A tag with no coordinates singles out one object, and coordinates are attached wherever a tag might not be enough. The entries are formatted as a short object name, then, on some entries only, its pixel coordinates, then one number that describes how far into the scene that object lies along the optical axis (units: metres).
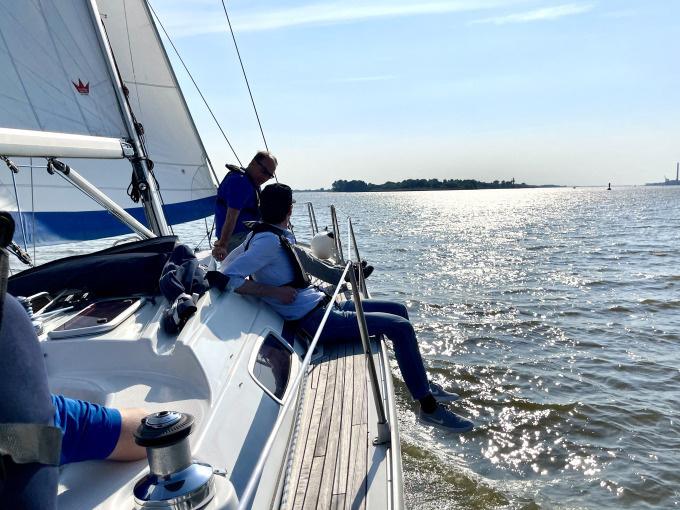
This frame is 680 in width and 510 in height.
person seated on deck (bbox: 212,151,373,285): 5.30
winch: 1.51
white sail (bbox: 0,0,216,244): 4.82
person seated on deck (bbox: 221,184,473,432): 3.92
